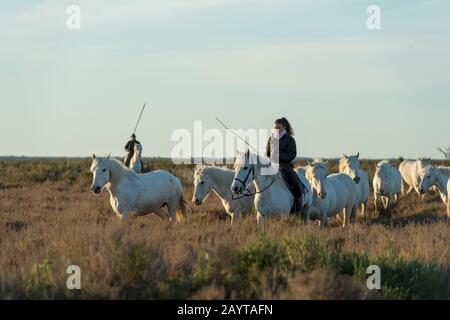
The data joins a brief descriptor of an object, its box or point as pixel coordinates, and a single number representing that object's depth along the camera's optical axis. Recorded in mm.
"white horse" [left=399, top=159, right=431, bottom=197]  23033
